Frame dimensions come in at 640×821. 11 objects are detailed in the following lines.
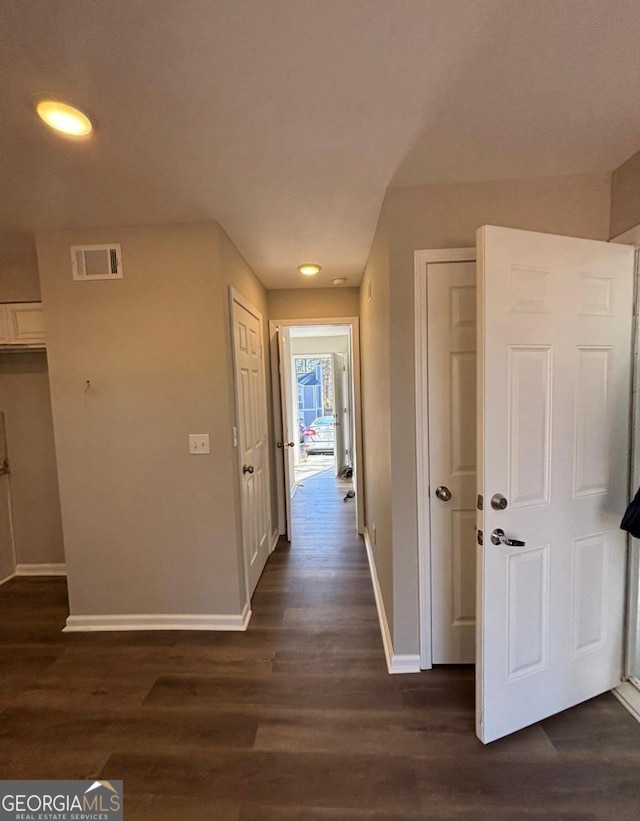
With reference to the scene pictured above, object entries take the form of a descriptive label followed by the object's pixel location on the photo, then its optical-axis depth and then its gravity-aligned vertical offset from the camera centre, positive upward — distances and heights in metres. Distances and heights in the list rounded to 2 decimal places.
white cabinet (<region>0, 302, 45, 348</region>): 2.62 +0.57
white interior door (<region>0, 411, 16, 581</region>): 2.87 -1.02
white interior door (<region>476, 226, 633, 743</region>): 1.34 -0.34
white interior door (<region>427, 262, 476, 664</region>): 1.68 -0.34
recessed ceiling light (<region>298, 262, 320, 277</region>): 2.83 +1.00
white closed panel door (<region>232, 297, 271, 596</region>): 2.39 -0.35
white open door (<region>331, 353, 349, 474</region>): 5.65 -0.36
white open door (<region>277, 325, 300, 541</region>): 3.43 -0.25
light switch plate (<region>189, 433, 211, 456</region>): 2.11 -0.29
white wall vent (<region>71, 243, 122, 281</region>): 2.05 +0.79
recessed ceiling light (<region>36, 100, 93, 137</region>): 1.17 +0.97
